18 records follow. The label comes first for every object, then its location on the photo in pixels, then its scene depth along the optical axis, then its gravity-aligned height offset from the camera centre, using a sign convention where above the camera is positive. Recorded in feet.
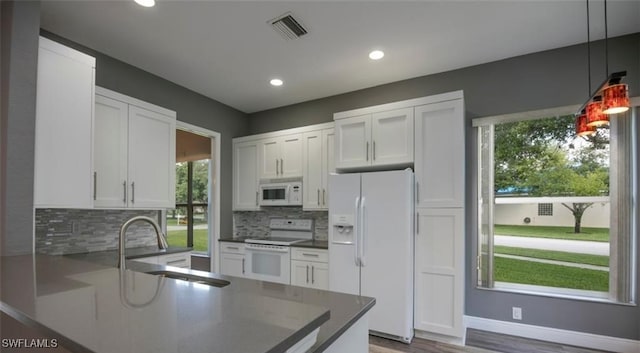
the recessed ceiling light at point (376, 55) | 9.68 +4.18
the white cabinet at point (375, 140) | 10.24 +1.57
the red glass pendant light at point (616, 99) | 5.39 +1.56
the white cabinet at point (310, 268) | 11.12 -3.14
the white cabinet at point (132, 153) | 8.68 +0.89
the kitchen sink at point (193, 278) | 4.98 -1.69
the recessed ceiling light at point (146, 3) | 7.21 +4.27
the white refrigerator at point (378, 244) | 9.47 -1.97
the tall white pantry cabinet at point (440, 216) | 9.28 -0.98
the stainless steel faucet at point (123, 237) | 5.01 -0.93
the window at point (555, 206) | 8.91 -0.66
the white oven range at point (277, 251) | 11.91 -2.74
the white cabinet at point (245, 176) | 14.31 +0.33
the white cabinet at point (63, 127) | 6.68 +1.24
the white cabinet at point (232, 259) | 13.03 -3.32
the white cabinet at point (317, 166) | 12.50 +0.73
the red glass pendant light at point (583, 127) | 6.49 +1.28
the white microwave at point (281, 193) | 13.06 -0.45
